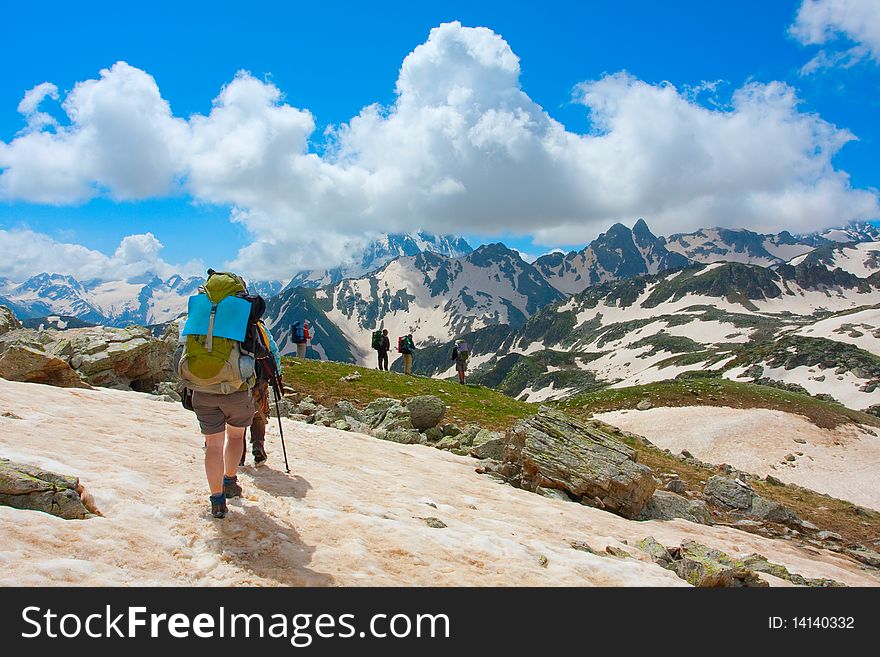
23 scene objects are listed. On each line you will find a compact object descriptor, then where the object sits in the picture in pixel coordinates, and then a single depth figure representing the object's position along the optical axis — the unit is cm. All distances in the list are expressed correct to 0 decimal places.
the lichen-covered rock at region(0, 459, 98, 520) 624
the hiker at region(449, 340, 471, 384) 3719
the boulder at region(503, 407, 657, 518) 1379
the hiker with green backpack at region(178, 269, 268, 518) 698
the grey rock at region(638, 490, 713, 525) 1418
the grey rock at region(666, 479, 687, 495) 1859
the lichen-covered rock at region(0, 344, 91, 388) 1430
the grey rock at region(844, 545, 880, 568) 1524
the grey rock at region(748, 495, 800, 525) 1764
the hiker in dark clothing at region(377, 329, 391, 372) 3656
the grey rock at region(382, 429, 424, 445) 1811
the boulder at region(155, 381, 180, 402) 1736
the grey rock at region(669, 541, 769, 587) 828
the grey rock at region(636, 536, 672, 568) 948
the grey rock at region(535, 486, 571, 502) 1368
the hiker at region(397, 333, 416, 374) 3475
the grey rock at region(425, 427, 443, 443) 2019
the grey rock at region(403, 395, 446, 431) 2089
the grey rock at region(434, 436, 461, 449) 1867
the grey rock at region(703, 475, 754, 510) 1817
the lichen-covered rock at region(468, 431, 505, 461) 1756
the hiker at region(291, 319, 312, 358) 3450
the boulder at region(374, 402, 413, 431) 1984
